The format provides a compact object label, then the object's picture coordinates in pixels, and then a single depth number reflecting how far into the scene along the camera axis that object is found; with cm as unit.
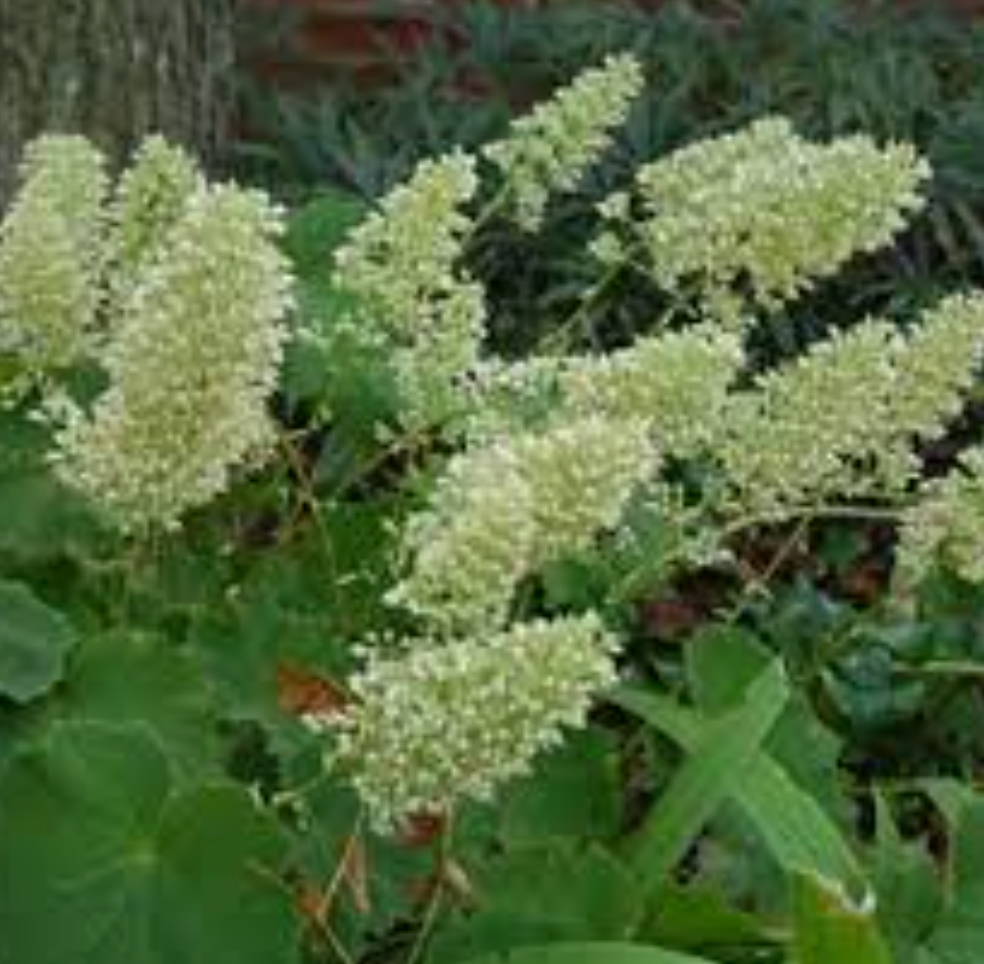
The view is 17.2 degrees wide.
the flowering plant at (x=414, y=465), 212
